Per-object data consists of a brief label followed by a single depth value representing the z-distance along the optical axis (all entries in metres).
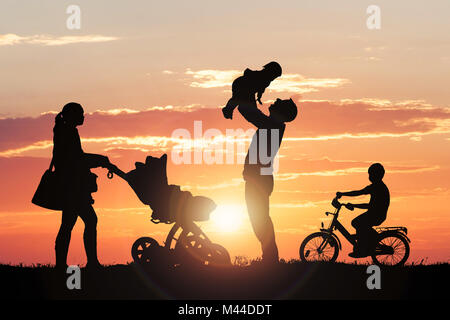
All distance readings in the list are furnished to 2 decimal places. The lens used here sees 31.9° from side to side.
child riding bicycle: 16.80
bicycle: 17.11
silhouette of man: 15.00
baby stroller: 15.12
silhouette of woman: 14.51
